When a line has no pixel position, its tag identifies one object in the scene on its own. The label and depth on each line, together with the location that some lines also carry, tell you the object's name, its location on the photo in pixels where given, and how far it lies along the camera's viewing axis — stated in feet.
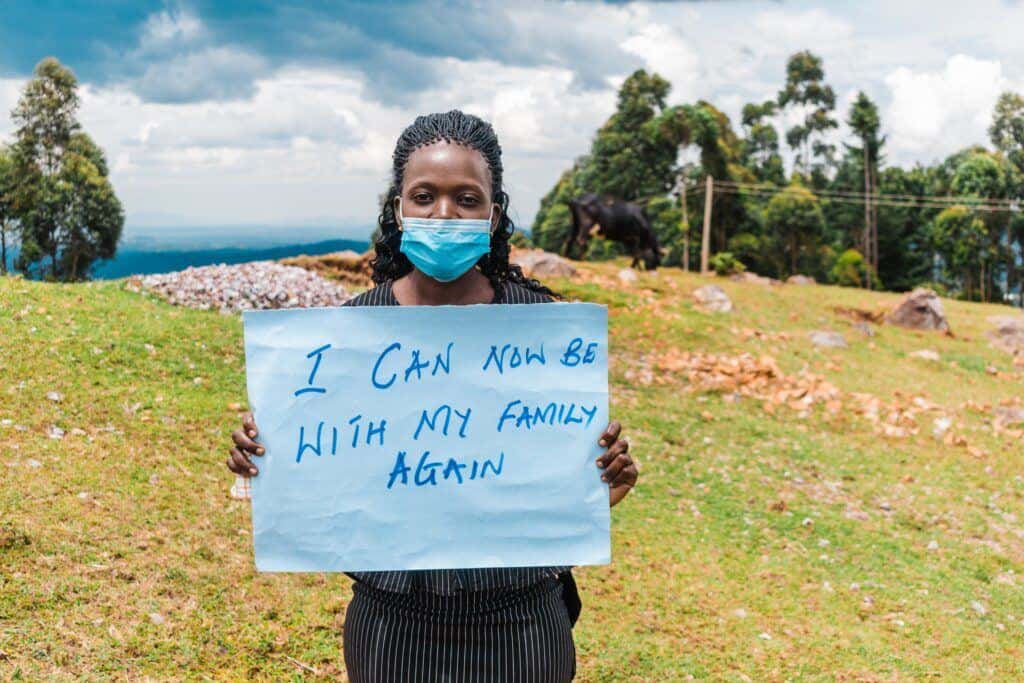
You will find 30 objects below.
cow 58.23
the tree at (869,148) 103.76
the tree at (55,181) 78.23
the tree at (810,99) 112.16
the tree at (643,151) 89.92
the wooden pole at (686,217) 84.17
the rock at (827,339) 39.65
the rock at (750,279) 60.70
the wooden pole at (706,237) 67.41
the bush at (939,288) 98.94
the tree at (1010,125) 107.97
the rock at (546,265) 44.86
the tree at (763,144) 115.14
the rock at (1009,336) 46.47
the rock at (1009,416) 28.91
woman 5.66
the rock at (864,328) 44.29
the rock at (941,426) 27.66
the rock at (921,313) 47.67
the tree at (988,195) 98.89
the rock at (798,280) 67.93
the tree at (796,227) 94.58
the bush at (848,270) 94.32
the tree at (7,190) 77.10
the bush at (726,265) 61.26
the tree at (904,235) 108.99
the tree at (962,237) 98.68
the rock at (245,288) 31.48
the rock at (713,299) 43.68
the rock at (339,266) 41.09
